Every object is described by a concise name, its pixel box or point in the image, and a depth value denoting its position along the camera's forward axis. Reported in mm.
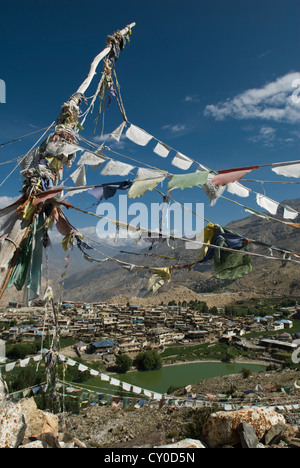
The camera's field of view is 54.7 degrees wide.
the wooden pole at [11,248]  3691
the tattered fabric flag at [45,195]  3986
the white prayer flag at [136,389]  10875
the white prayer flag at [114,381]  11098
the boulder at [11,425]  3748
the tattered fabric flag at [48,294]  4434
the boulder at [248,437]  4363
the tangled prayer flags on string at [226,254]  3787
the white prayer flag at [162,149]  5469
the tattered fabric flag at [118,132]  5804
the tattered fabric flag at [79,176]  4639
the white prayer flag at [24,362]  11012
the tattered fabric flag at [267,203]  4203
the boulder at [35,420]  5098
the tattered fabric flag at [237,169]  3381
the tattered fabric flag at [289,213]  4211
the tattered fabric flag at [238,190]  4696
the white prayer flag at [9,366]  10064
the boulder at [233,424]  4758
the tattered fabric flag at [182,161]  5039
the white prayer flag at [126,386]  10627
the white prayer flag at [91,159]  4660
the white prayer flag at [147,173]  4098
